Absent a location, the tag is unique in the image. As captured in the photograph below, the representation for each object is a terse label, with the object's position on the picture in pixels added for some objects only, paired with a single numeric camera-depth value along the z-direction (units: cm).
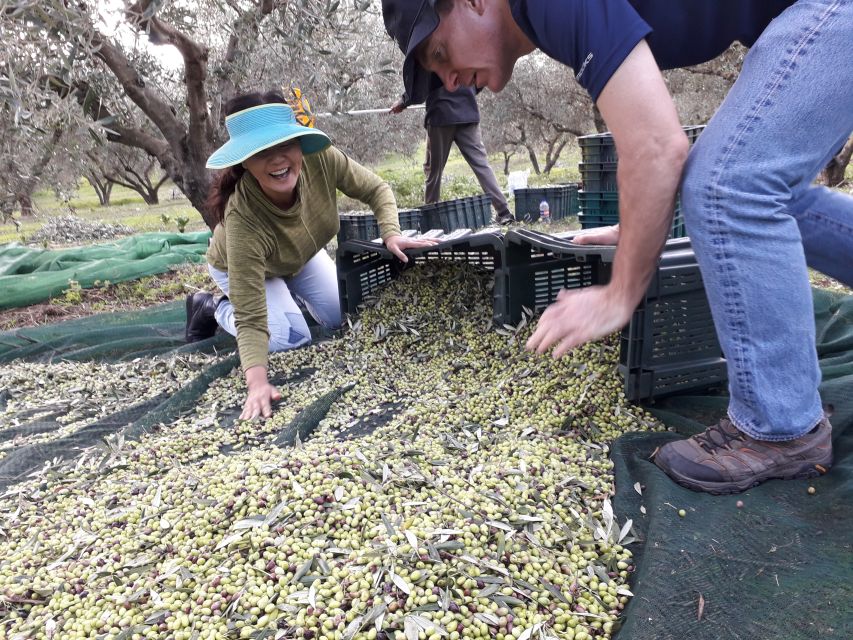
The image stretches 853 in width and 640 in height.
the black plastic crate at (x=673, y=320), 213
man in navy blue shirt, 132
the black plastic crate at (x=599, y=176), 396
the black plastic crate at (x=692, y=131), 342
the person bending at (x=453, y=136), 692
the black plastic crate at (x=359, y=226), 485
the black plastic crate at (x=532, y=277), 288
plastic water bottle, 805
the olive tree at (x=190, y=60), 364
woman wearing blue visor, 282
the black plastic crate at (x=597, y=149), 395
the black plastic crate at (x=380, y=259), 315
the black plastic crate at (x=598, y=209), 399
